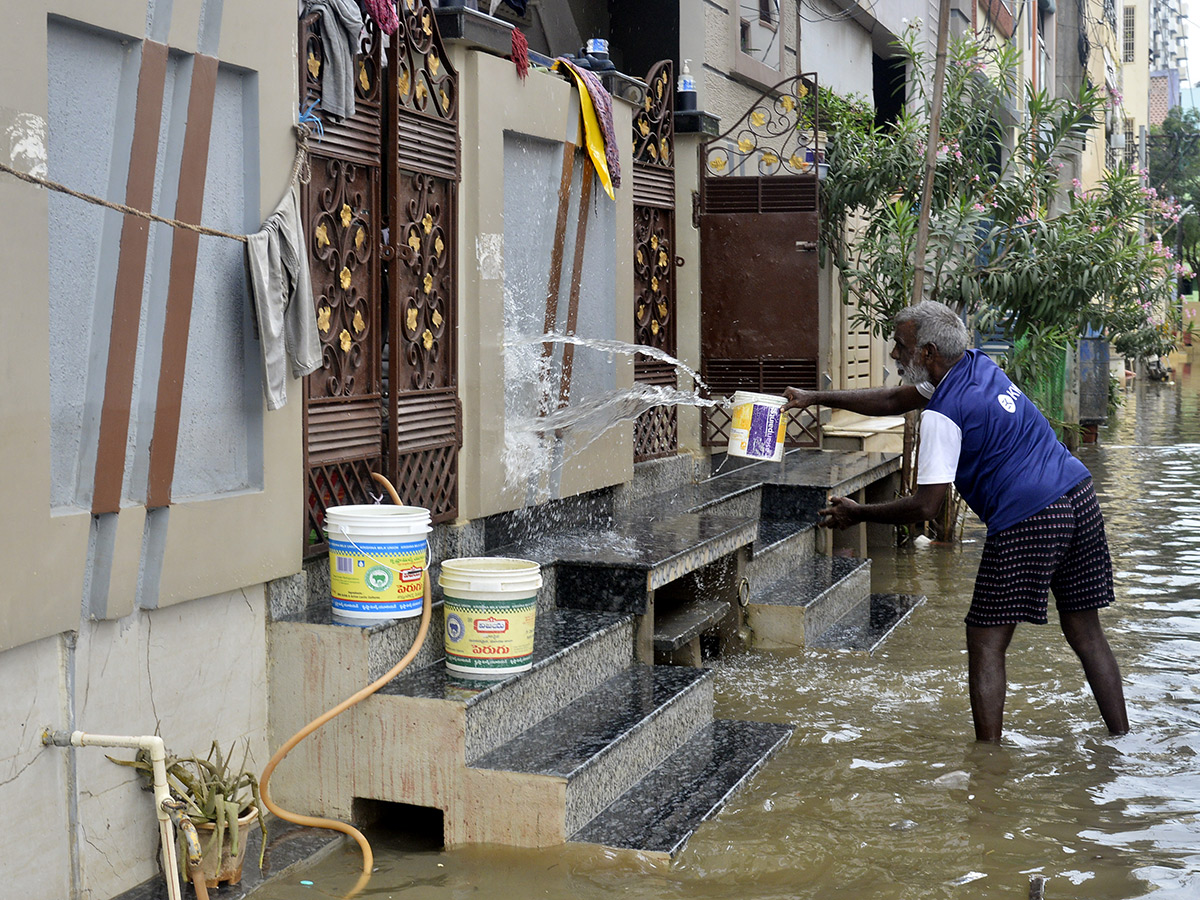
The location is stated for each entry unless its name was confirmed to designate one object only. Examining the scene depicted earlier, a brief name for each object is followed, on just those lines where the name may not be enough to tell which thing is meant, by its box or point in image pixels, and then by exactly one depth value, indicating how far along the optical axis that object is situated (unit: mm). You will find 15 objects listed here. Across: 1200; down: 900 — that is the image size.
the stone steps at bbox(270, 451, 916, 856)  4289
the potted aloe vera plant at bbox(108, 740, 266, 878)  3840
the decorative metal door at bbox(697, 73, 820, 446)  9859
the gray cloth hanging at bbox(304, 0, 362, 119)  4664
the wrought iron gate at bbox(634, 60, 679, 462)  8266
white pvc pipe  3629
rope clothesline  3434
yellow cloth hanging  6773
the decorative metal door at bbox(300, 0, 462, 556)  4832
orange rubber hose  4180
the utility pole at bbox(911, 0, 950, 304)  8798
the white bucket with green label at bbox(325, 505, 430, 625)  4406
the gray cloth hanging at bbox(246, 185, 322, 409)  4246
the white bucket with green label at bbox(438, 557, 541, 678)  4461
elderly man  5176
